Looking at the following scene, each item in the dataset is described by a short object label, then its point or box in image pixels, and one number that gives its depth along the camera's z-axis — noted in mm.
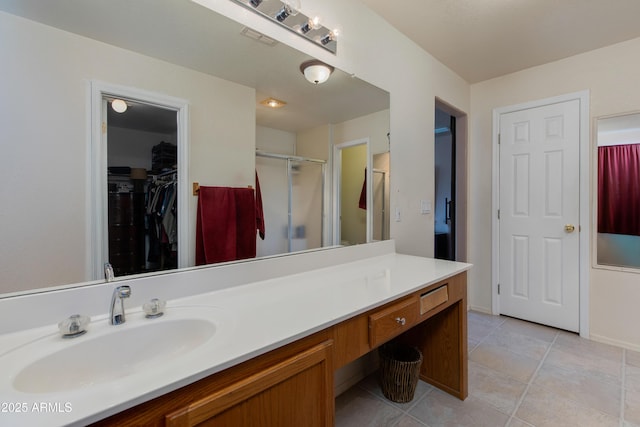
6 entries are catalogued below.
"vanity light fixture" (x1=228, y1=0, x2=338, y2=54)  1276
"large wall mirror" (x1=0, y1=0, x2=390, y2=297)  825
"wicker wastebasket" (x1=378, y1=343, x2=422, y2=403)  1616
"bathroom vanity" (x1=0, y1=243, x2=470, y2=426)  563
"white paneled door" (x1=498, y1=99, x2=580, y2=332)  2459
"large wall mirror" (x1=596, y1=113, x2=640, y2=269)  2223
